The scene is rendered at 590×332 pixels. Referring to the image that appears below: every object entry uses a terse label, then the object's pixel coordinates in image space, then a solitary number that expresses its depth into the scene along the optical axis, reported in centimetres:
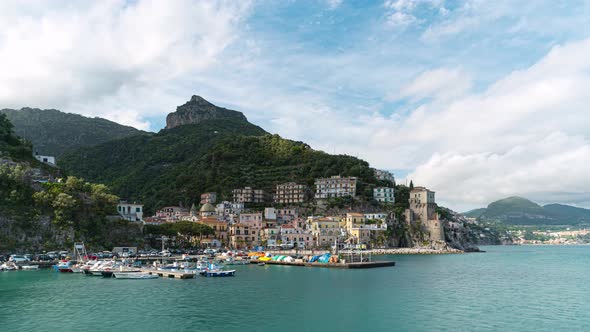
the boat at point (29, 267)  6469
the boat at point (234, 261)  7981
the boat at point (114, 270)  5944
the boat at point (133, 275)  5778
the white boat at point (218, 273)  6118
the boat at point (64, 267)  6272
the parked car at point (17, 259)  6682
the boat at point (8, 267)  6284
